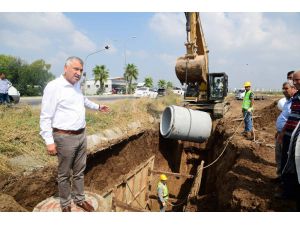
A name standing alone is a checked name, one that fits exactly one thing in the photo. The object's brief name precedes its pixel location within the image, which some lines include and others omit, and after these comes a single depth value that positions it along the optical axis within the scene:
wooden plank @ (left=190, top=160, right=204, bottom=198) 6.49
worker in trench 7.21
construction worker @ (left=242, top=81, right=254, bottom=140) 7.10
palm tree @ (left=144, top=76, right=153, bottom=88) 63.10
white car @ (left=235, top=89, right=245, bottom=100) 26.41
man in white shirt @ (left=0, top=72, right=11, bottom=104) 8.23
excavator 8.55
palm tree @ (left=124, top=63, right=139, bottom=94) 55.99
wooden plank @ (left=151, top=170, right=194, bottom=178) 7.95
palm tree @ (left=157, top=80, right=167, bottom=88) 60.01
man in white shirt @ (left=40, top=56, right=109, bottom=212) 2.76
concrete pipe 6.23
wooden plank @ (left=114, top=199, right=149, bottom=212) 5.27
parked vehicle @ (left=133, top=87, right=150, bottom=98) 28.56
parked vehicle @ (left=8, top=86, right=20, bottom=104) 9.72
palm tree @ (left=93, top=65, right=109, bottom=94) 52.86
